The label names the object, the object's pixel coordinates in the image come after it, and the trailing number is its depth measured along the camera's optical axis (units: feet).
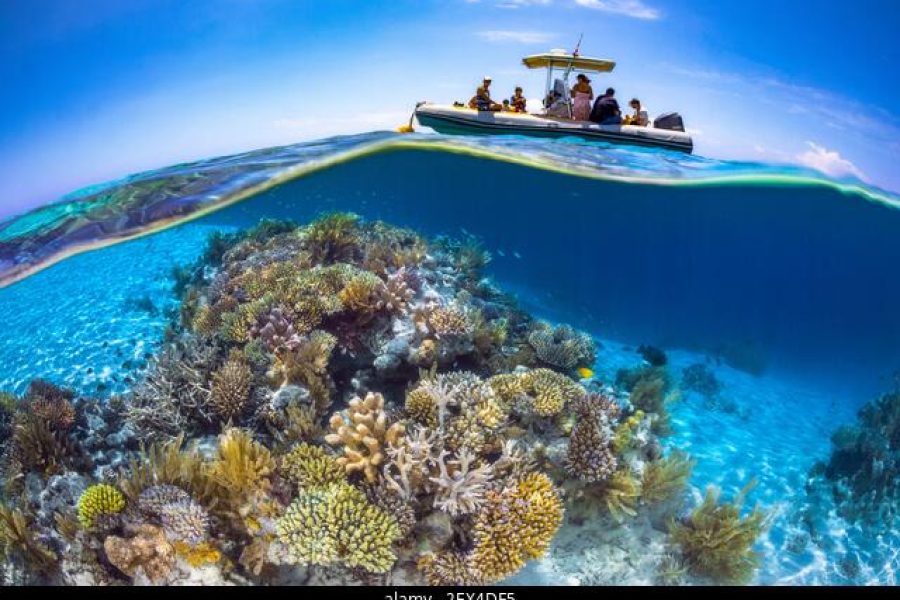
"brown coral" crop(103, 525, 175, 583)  13.51
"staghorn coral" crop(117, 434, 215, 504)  15.17
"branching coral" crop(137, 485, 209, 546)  13.96
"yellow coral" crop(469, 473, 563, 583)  14.37
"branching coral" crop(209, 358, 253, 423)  19.51
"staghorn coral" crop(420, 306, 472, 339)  22.49
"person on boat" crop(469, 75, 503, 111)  37.22
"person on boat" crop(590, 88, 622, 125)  36.09
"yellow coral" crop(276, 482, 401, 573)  13.58
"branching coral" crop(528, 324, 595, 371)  25.82
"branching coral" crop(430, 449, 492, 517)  14.73
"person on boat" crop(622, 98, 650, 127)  37.84
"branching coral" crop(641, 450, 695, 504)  18.28
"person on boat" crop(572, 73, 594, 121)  37.27
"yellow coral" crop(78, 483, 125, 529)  14.32
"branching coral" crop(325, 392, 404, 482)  15.60
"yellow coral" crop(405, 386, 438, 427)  18.06
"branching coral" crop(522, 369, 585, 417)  18.86
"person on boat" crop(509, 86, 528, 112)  39.17
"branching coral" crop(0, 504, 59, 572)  14.93
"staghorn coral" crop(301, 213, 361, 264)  32.17
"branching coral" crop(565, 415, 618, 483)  17.22
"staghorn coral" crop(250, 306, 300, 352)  21.99
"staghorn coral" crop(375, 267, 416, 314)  24.23
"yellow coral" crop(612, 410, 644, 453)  18.26
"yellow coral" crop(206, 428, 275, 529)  14.92
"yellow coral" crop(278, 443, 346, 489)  15.38
